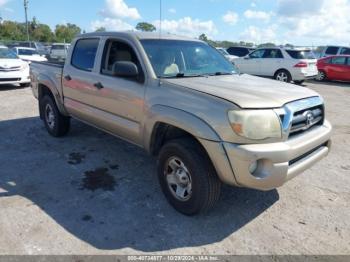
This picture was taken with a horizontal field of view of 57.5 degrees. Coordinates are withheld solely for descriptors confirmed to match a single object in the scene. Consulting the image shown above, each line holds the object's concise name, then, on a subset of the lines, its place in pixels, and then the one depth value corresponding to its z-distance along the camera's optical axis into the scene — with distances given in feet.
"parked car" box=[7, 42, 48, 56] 92.03
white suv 44.75
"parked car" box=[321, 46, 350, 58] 62.80
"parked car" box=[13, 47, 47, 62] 50.71
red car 53.72
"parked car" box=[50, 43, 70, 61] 72.95
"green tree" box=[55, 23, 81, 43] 195.35
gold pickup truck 9.34
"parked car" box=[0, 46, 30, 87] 35.73
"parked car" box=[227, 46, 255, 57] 66.81
